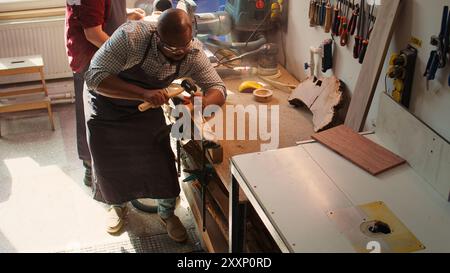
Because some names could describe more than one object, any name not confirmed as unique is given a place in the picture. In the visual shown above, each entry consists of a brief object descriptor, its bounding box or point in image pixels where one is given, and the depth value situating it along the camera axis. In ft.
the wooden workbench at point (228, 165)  7.26
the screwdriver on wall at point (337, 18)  7.73
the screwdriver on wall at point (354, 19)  7.19
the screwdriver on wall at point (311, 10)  8.44
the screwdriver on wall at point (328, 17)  7.94
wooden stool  11.57
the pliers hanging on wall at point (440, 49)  5.45
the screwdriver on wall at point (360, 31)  7.02
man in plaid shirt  7.10
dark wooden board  5.91
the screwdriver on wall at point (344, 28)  7.53
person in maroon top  8.03
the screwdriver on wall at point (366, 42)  6.88
